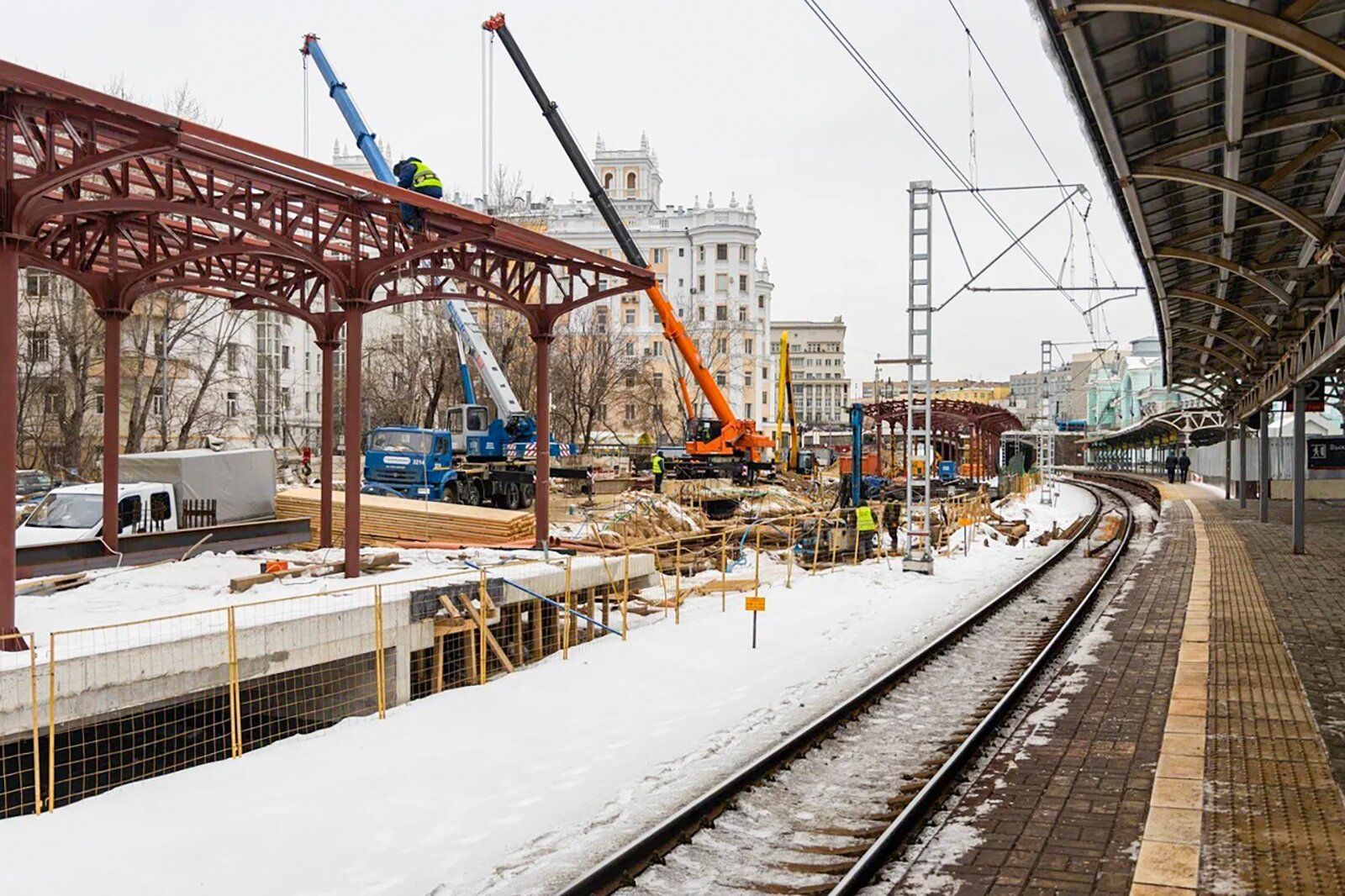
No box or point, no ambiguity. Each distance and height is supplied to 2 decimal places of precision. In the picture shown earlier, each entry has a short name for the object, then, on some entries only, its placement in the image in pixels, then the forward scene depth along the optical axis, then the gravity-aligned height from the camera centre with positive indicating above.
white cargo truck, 18.00 -0.99
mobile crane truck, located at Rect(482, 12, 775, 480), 38.34 +0.30
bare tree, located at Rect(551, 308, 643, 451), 61.72 +3.63
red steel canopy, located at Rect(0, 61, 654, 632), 10.59 +2.95
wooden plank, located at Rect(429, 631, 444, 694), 12.78 -2.67
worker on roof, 16.94 +4.00
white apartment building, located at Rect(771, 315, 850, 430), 161.12 +10.47
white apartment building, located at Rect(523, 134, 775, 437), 87.44 +13.37
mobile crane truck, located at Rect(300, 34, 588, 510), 32.09 -0.23
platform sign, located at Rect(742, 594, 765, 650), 14.79 -2.20
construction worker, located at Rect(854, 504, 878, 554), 24.42 -1.80
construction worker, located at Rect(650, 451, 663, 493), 38.62 -1.10
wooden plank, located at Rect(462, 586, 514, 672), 13.43 -2.37
